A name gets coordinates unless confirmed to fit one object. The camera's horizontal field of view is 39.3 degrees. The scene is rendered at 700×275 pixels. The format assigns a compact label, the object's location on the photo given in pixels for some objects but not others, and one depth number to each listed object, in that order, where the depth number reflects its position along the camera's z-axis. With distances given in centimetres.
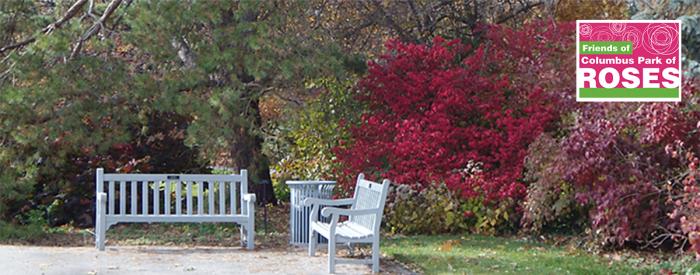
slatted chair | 892
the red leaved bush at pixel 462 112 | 1241
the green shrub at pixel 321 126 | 1377
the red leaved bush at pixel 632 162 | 1009
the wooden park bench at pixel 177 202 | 1030
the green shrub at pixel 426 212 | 1253
